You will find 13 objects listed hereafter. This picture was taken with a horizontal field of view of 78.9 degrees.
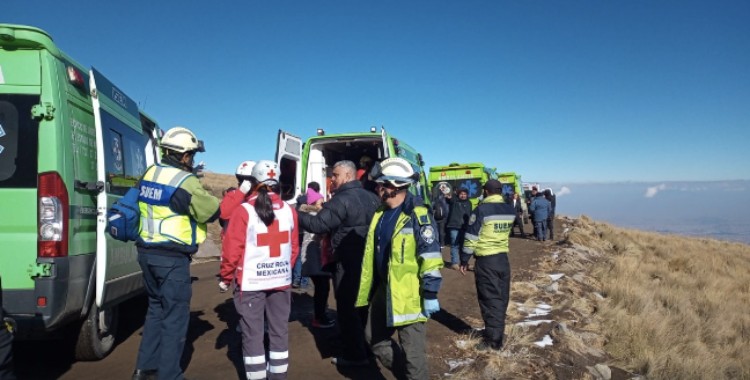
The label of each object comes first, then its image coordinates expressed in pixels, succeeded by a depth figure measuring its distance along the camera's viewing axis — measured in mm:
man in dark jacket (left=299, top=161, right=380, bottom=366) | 4348
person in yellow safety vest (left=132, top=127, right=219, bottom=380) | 3561
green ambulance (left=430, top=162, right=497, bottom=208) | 14375
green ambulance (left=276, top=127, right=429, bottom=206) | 7641
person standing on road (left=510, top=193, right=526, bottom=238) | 18078
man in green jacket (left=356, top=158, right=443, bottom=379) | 3254
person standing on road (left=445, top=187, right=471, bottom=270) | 10117
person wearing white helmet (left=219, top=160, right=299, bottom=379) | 3574
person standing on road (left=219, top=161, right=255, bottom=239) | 4750
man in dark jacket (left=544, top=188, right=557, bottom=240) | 16969
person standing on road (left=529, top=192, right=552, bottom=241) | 15469
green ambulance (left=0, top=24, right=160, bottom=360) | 3369
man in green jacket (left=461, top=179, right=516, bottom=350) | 5129
